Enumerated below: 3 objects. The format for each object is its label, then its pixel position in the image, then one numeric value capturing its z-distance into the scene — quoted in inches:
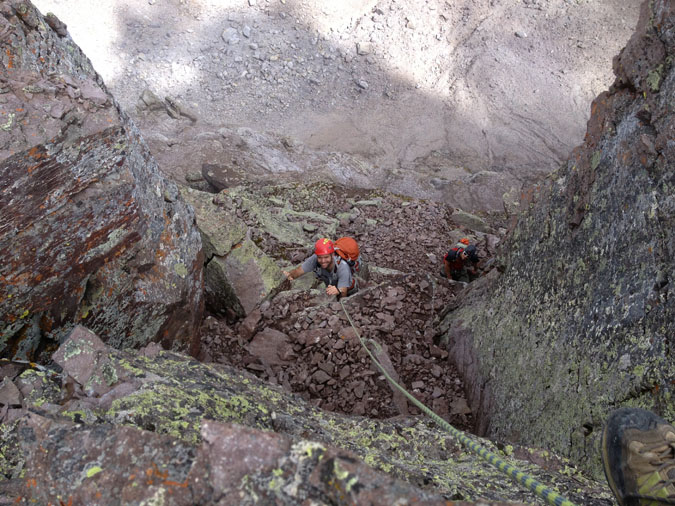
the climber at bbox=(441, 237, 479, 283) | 343.9
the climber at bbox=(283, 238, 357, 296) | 273.6
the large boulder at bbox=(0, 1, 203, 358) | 146.1
